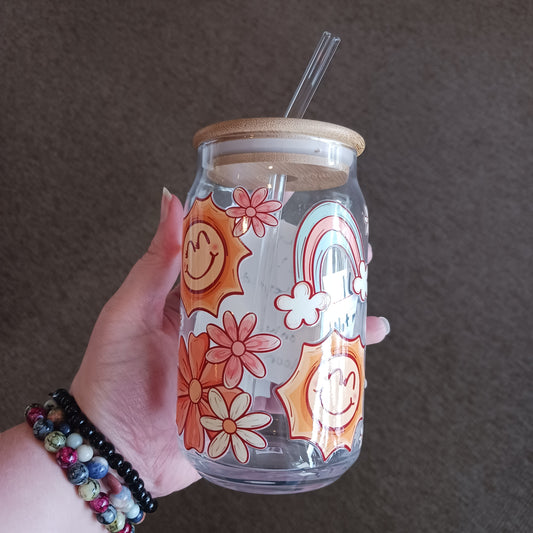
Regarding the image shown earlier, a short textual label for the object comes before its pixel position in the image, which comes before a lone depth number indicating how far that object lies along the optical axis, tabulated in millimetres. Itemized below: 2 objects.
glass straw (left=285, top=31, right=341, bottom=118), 250
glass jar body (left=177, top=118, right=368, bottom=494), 222
